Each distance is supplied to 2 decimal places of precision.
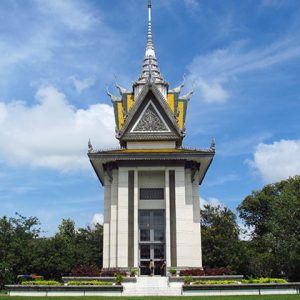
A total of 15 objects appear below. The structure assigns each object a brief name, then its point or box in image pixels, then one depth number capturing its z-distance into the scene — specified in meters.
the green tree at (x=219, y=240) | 47.78
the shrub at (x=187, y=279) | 30.29
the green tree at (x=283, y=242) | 39.88
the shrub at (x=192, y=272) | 32.91
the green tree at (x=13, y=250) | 42.44
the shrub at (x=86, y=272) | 33.60
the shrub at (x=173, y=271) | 34.50
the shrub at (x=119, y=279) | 30.40
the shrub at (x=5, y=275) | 41.61
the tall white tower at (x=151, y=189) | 37.28
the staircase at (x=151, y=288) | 28.55
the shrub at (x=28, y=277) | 36.62
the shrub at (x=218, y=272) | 33.19
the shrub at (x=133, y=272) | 34.03
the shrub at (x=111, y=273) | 33.44
